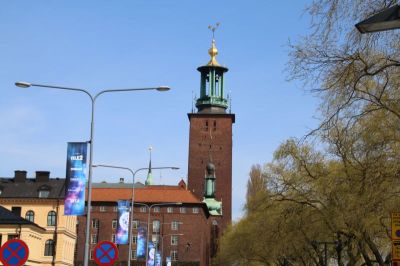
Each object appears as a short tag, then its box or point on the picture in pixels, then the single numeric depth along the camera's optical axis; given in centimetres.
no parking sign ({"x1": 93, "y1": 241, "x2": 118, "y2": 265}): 1989
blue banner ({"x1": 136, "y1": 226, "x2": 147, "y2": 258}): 4816
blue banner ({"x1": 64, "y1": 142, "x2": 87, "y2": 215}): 2505
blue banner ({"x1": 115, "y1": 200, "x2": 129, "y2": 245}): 3738
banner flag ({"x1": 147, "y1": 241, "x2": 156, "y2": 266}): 5804
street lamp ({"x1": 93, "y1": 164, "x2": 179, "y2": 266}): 4355
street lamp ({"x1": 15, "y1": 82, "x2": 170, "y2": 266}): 2522
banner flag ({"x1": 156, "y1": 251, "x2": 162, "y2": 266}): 6619
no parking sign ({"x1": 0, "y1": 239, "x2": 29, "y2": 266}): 1543
